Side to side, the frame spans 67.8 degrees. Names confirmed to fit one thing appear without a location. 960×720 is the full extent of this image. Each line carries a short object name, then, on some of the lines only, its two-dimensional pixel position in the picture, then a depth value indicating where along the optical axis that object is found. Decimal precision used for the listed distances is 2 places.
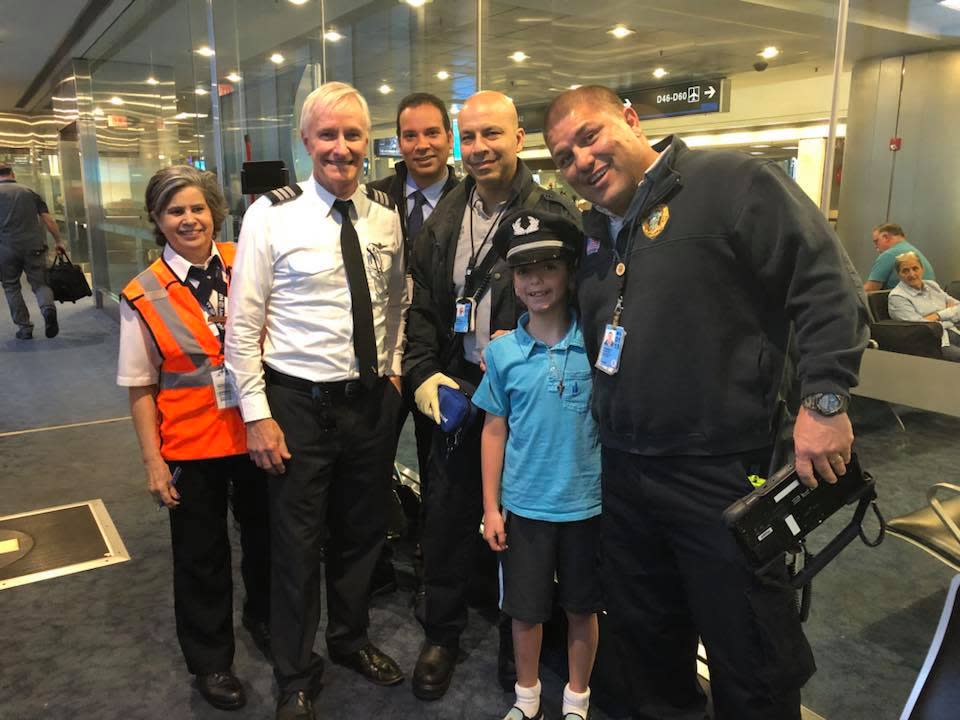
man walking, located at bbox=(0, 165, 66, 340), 7.84
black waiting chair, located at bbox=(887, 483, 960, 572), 1.97
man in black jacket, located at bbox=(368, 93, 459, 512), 2.48
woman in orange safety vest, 1.99
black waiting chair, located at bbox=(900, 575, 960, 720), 1.40
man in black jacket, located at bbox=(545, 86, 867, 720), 1.34
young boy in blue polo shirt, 1.83
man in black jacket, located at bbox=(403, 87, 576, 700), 2.06
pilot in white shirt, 1.93
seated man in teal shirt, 2.28
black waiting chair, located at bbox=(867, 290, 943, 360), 2.23
